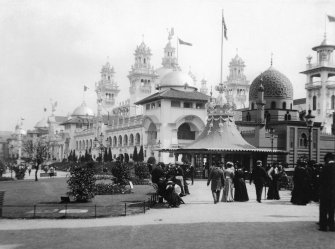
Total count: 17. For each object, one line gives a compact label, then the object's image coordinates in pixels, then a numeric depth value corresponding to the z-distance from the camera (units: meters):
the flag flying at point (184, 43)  65.69
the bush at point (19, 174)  47.44
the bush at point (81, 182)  20.34
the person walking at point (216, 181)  21.08
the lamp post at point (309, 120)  30.30
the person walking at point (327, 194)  13.44
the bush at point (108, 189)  25.77
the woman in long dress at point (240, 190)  22.11
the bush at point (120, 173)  28.55
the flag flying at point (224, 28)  46.78
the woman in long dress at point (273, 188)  22.82
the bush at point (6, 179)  44.01
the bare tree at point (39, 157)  41.52
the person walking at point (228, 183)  22.11
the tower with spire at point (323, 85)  99.12
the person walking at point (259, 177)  21.70
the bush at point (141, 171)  39.28
